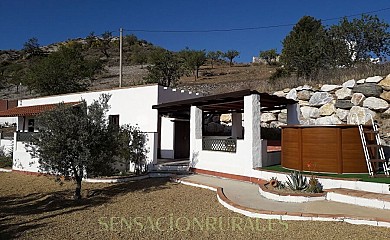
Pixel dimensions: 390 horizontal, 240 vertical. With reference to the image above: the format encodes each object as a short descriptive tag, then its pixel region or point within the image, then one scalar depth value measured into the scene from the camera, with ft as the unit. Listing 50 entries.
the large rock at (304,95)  53.98
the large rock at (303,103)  53.96
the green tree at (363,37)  58.95
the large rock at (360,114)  45.39
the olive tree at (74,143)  28.22
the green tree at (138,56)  185.98
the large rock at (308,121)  51.71
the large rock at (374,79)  47.10
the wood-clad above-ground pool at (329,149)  29.17
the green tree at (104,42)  234.17
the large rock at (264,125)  58.85
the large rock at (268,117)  58.46
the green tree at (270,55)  164.45
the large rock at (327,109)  49.93
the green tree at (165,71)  96.63
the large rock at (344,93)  48.78
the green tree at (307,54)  62.08
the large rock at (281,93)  58.62
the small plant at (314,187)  24.90
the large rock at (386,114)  44.52
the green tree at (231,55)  187.73
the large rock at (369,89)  46.12
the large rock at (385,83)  45.75
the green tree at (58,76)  96.22
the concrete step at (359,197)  21.26
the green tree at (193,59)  136.98
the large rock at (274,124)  57.52
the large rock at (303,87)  54.71
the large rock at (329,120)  48.88
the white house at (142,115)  46.50
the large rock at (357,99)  46.91
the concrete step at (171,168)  41.24
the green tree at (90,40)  254.88
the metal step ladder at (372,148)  28.19
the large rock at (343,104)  48.00
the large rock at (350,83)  48.92
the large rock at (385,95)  45.05
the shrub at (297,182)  25.61
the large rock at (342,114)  48.06
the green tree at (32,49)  236.51
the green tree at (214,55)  177.27
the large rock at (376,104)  44.97
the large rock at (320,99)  51.26
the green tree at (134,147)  38.93
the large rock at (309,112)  51.83
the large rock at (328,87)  51.13
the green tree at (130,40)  263.74
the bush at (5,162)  56.29
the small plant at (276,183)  27.05
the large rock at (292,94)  55.67
